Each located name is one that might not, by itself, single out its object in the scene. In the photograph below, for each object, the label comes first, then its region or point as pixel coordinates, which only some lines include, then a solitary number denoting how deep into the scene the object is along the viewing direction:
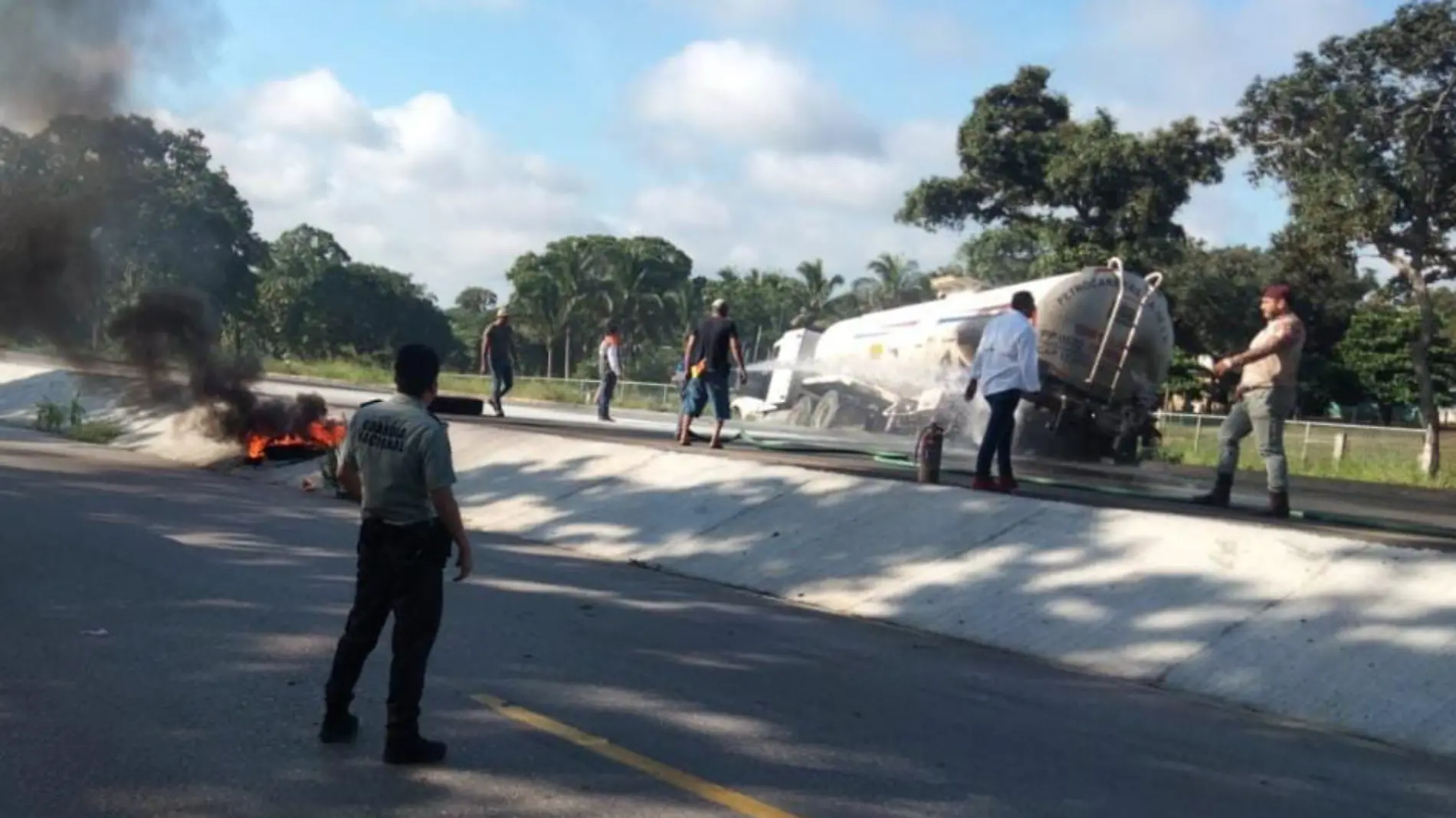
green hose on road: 10.92
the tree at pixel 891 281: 65.38
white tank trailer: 20.39
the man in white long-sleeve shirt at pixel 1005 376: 11.14
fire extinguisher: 11.64
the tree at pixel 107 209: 17.61
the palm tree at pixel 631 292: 74.50
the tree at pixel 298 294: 72.38
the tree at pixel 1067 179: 40.59
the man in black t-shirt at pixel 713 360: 14.82
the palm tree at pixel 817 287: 74.00
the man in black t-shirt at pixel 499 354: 22.00
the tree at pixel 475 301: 108.75
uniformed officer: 5.21
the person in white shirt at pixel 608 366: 22.89
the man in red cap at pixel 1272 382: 10.22
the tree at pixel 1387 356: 54.03
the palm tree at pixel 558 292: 74.56
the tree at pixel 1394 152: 27.75
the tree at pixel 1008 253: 43.09
